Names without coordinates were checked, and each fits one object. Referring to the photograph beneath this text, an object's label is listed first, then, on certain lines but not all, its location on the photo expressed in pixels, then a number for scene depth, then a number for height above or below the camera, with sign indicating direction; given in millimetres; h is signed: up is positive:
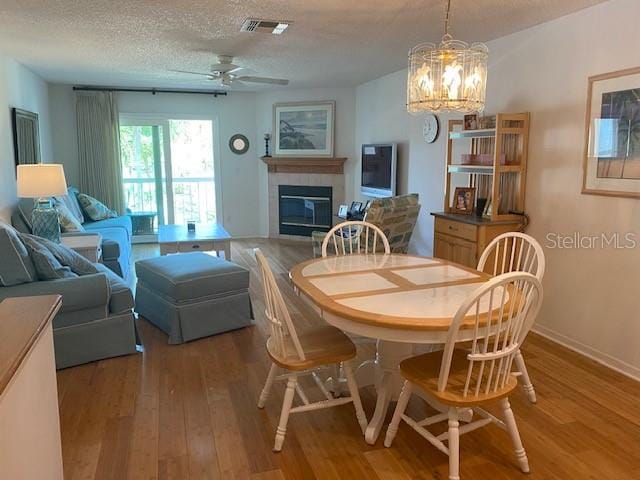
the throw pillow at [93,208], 6391 -516
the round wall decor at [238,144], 7945 +401
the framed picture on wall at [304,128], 7445 +621
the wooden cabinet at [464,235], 3781 -532
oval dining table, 1995 -599
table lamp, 4227 -183
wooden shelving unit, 3791 +21
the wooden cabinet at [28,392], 1115 -592
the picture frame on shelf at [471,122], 4094 +395
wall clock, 5206 +438
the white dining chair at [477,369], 1914 -890
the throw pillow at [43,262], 3078 -589
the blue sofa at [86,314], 3006 -956
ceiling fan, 4988 +979
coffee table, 5111 -761
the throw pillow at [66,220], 5043 -537
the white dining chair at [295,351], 2322 -900
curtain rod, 7059 +1169
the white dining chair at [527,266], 2421 -553
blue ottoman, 3613 -973
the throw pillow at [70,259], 3305 -613
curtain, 7105 +313
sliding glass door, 7566 -22
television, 6121 -17
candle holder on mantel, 7862 +416
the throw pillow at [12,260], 2909 -553
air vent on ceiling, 3648 +1094
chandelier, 2418 +463
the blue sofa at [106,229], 4801 -709
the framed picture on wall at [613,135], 3021 +214
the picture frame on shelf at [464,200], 4230 -272
